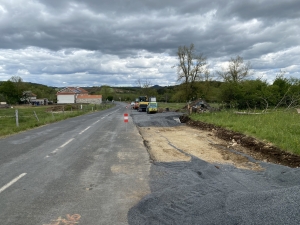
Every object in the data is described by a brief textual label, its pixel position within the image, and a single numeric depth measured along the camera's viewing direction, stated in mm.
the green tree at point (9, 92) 97844
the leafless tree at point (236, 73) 62000
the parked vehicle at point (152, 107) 42391
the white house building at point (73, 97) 120312
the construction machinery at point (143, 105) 50928
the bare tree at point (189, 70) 56688
